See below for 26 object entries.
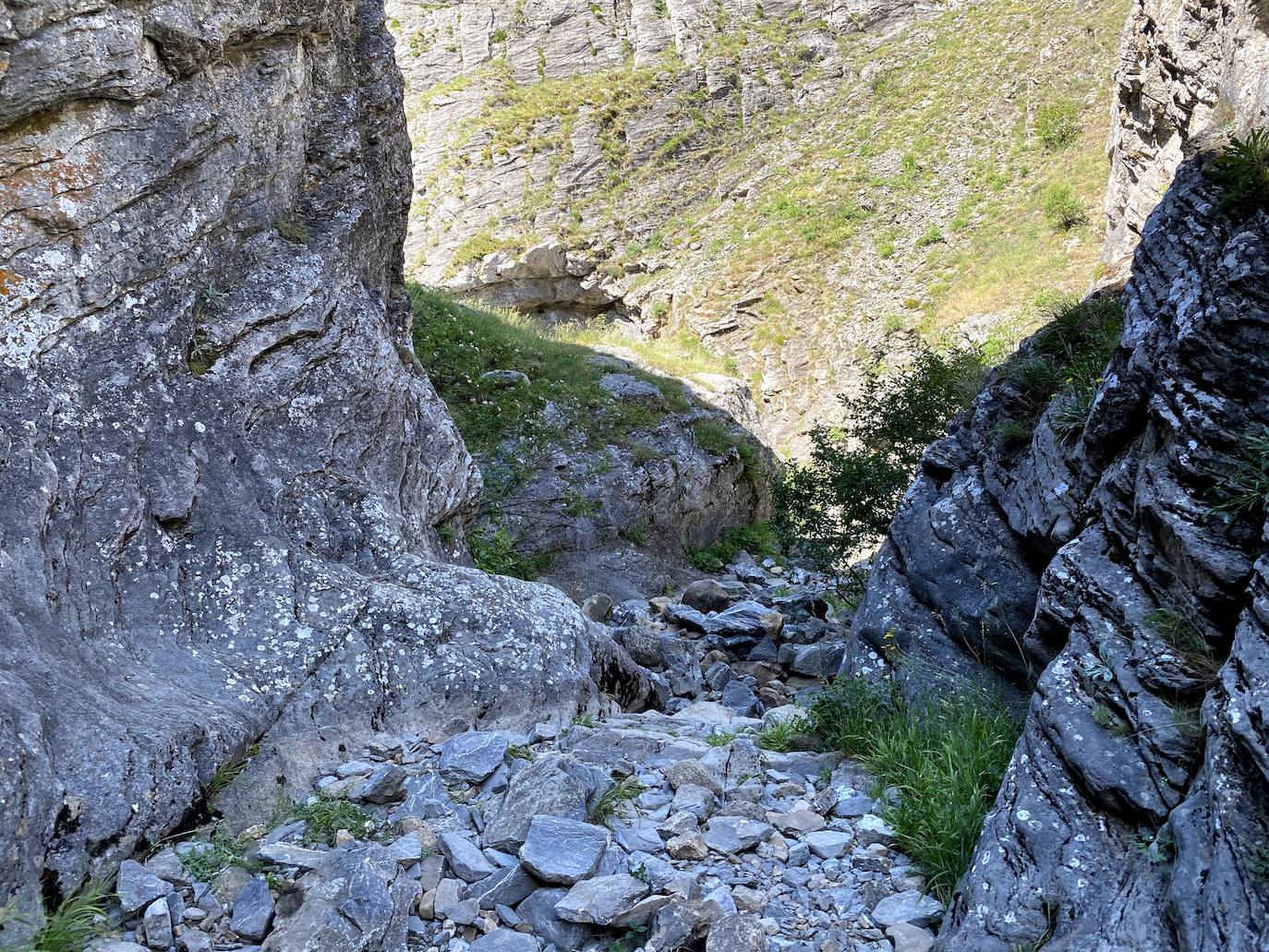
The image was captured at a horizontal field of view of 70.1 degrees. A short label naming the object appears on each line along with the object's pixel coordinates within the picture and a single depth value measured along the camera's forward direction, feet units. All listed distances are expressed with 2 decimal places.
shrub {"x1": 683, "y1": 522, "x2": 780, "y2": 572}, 51.72
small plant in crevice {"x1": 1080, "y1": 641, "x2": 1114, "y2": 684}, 14.12
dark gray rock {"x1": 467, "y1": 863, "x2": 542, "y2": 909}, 13.39
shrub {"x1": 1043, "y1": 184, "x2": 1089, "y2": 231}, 77.15
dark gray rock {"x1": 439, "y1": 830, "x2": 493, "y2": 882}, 13.89
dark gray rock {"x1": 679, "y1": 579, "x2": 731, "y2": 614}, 41.32
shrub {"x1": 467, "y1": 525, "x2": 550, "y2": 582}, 38.99
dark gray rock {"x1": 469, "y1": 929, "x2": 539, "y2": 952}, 12.44
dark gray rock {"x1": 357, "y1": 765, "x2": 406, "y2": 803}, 16.24
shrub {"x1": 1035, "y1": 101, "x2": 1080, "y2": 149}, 87.25
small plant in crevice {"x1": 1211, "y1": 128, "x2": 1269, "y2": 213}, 17.40
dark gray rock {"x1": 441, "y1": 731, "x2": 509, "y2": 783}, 17.22
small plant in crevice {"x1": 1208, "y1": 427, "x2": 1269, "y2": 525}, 13.37
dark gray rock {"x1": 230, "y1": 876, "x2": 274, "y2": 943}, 12.41
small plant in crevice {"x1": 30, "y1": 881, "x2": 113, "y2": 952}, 11.69
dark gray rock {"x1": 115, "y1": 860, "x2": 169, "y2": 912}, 12.68
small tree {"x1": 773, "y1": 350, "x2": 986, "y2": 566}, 36.65
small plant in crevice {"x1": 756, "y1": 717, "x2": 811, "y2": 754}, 20.38
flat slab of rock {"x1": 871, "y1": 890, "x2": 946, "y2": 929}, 13.34
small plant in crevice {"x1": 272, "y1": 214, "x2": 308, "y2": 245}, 27.43
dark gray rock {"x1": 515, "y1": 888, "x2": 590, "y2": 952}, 12.73
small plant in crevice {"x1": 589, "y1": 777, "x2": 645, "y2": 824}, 15.76
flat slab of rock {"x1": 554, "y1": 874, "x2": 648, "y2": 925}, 12.74
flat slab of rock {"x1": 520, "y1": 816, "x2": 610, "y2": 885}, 13.64
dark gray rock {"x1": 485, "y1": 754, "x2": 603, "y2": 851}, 14.84
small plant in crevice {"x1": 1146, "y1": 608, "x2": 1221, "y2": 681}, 13.05
